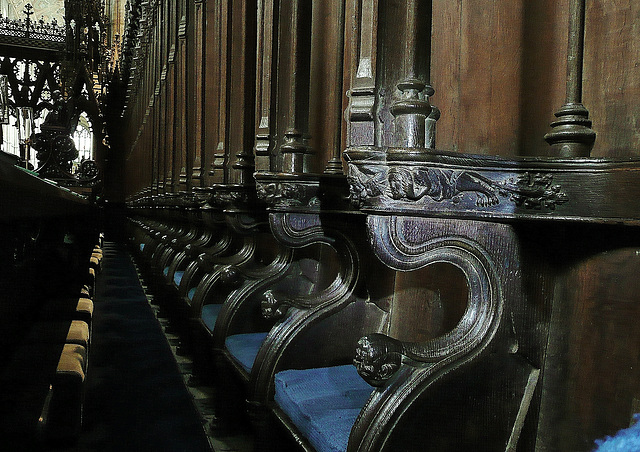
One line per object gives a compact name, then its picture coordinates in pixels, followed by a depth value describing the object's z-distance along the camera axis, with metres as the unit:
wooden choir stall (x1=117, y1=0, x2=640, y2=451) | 0.96
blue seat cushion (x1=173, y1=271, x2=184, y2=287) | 3.47
